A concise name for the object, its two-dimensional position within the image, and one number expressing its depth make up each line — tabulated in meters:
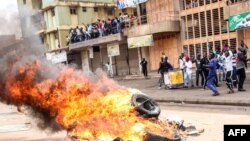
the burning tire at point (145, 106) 7.03
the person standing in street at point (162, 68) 19.80
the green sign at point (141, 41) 28.16
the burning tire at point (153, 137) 6.65
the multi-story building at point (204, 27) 24.11
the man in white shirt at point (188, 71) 18.32
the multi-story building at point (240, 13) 21.25
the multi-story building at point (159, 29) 27.08
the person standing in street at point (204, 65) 16.89
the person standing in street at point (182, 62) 18.82
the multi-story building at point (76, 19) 37.81
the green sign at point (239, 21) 21.19
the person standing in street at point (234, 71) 15.04
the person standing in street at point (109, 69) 33.59
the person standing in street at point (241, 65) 14.48
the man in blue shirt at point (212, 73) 14.60
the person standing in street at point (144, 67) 25.44
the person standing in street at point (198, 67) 17.53
